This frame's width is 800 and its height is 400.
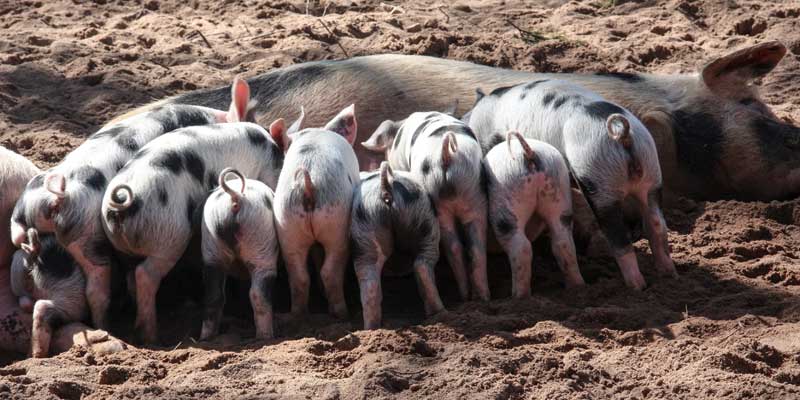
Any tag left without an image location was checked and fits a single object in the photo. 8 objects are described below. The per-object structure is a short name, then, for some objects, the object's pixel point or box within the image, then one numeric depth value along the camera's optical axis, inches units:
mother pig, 448.4
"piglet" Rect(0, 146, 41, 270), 372.5
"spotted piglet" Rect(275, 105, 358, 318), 334.0
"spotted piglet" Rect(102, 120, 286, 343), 333.4
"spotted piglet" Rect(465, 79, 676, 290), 352.8
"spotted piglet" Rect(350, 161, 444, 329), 335.9
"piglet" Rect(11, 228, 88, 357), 342.0
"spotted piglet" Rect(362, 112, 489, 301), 348.2
